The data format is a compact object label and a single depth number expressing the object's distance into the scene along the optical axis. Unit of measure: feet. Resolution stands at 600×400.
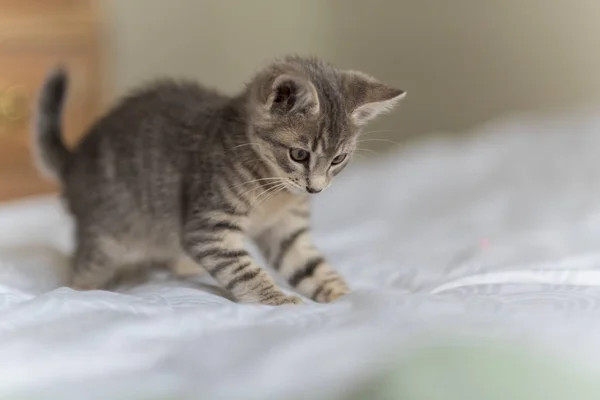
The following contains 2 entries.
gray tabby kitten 2.43
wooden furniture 3.93
